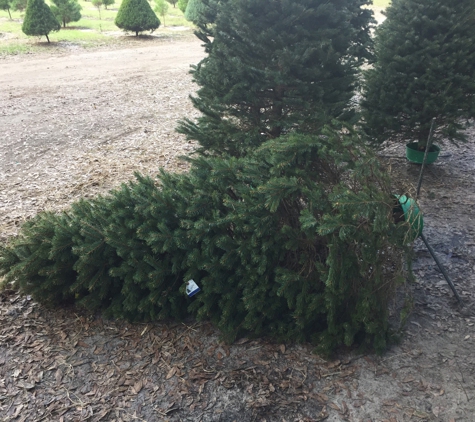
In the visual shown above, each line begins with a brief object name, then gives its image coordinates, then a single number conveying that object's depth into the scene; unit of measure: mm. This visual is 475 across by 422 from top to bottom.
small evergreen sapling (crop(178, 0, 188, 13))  26522
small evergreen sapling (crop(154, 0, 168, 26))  23500
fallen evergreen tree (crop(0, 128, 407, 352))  3193
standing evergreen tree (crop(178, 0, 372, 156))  4535
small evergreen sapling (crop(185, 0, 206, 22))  22291
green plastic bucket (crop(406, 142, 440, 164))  6465
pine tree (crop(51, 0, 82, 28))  20125
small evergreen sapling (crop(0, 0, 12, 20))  22994
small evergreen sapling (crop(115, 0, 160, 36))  18266
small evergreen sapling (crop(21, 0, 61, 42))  16297
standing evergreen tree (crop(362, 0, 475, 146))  5613
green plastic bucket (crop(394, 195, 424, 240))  3168
